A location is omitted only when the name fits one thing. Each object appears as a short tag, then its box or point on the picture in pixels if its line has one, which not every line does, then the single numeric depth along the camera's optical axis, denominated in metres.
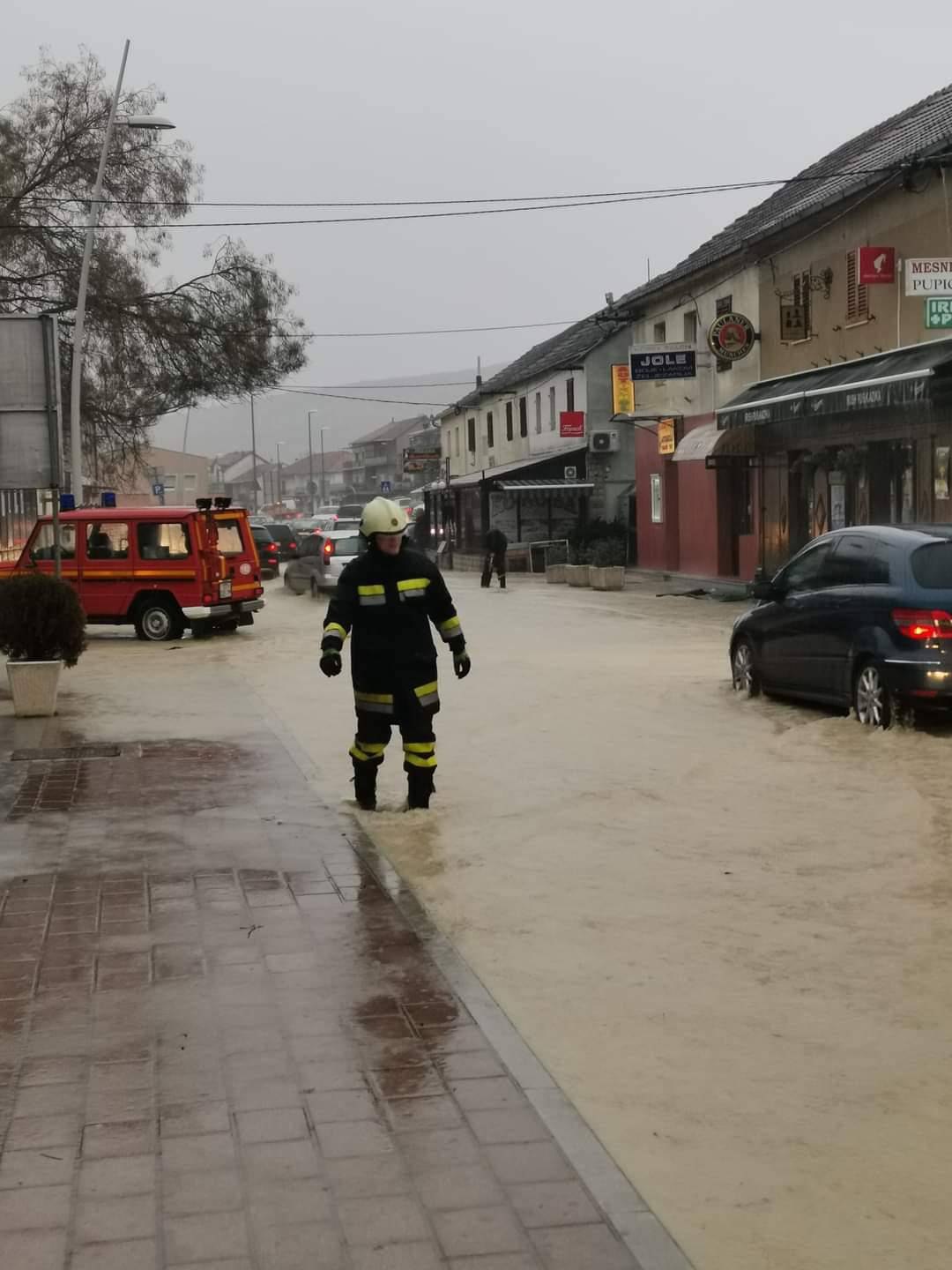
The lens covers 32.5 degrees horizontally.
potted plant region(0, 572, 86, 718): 13.73
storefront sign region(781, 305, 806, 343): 27.77
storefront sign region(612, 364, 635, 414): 38.69
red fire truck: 22.67
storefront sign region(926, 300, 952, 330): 20.48
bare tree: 32.44
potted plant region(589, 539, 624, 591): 34.78
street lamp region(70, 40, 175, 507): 29.34
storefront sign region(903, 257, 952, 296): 20.67
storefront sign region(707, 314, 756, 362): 30.05
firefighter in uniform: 9.13
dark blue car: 11.65
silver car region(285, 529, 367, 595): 32.94
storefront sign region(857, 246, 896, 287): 23.61
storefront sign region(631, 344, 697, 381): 32.12
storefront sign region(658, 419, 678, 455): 36.69
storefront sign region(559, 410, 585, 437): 47.25
